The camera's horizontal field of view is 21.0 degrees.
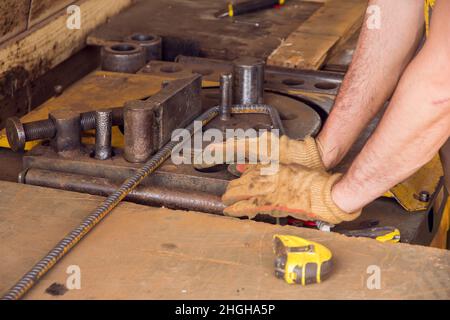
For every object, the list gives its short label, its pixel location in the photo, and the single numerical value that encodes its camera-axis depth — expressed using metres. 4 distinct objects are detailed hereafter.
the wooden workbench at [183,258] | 1.69
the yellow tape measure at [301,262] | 1.69
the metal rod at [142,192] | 1.96
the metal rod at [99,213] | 1.68
